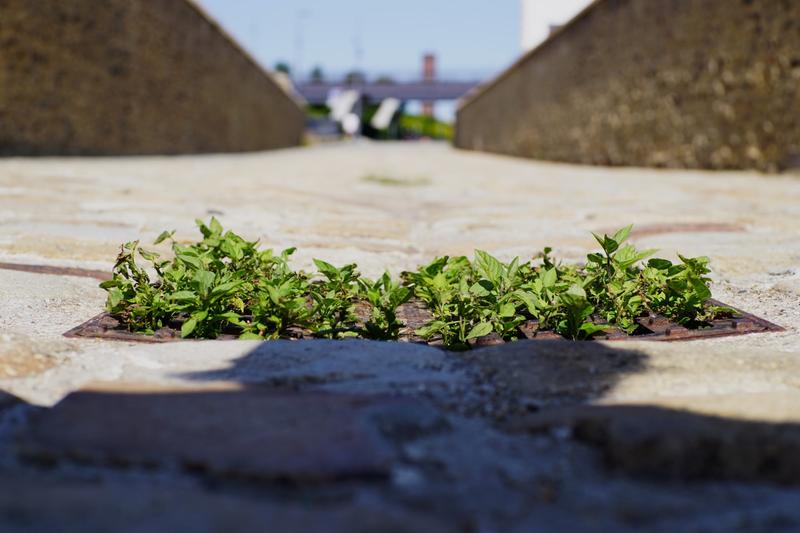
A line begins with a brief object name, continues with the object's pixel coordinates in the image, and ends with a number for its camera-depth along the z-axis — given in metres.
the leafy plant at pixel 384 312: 0.80
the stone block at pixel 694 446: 0.58
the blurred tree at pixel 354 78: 34.01
